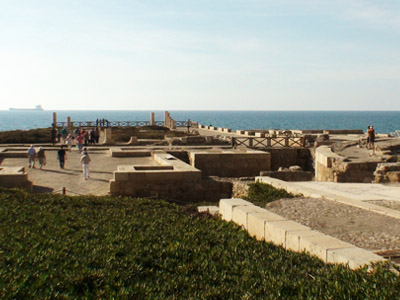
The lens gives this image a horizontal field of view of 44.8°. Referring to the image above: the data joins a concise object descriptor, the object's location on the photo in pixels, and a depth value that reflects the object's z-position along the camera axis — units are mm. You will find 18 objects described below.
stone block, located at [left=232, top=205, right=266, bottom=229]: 8320
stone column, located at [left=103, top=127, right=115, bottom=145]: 33112
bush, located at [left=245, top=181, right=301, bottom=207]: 11570
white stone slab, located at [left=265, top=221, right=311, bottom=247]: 7137
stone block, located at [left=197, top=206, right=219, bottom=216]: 10106
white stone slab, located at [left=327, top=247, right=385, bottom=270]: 5727
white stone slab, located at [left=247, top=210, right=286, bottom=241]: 7680
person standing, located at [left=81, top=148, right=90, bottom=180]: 16408
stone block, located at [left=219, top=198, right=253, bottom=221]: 9109
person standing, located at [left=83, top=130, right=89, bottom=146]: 29338
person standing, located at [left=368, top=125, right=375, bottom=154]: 23695
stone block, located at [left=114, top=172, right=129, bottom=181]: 14797
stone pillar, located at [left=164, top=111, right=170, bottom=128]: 53750
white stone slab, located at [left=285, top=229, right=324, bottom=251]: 6820
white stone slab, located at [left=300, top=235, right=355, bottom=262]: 6266
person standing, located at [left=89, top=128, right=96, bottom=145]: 31297
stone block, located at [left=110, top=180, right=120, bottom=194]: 14734
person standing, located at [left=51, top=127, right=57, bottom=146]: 29922
